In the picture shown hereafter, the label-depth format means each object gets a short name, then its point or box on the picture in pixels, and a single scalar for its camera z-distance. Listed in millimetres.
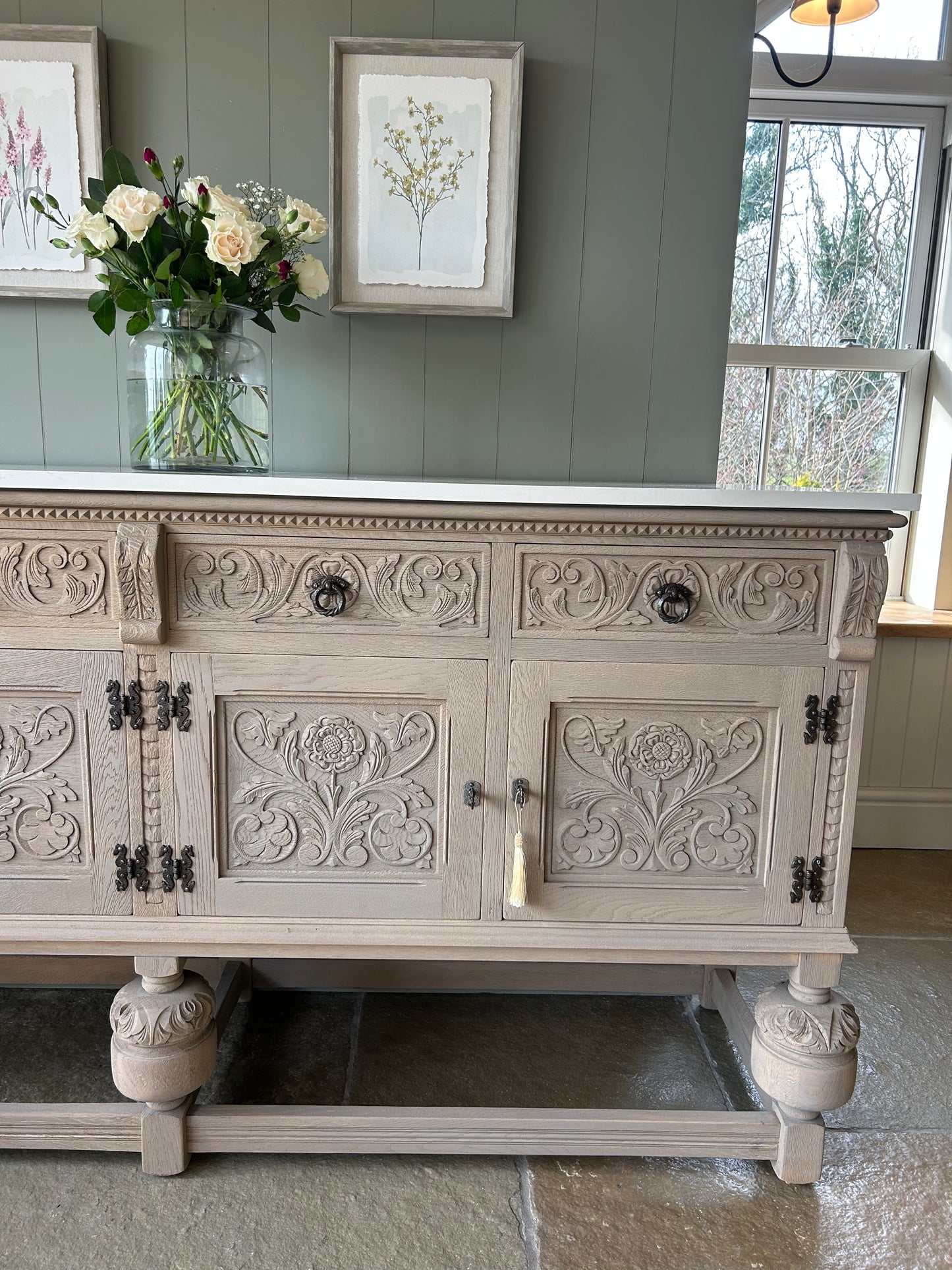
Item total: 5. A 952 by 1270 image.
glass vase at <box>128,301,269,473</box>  1439
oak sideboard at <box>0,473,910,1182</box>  1319
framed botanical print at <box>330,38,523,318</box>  1652
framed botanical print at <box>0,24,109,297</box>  1632
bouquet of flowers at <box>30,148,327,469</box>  1353
